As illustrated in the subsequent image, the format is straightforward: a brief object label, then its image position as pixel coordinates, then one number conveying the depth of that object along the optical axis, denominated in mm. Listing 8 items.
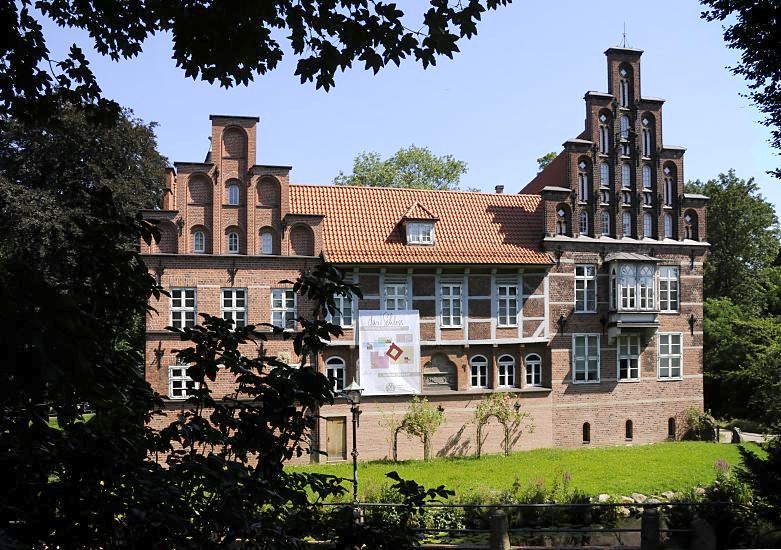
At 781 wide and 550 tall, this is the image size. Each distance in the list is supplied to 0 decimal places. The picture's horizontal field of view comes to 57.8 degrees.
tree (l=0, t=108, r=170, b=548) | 2482
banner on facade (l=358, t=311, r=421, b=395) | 23453
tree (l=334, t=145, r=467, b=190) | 42219
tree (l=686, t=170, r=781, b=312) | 38625
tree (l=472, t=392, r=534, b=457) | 23734
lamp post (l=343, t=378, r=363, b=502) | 15175
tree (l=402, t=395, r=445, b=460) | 22734
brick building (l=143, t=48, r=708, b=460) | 23109
